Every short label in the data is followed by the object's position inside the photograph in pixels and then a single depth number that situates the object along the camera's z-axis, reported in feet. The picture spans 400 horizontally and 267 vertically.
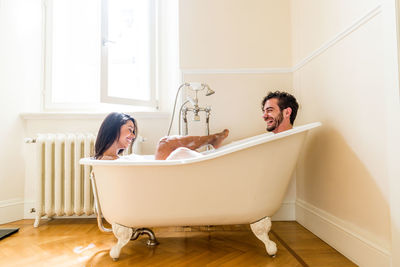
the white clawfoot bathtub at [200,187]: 4.00
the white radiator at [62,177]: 6.37
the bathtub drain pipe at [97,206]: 4.56
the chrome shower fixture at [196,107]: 5.34
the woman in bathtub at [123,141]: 4.63
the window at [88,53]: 7.66
